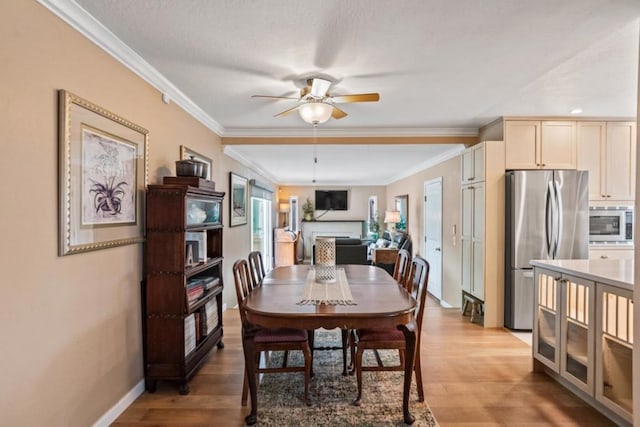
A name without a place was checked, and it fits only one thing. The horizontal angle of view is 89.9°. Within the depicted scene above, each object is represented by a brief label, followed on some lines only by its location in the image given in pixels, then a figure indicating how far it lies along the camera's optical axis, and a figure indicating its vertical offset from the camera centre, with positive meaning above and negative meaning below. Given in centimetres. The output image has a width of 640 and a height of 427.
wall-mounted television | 986 +42
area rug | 207 -132
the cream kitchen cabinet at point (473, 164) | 370 +61
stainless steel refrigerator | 342 -2
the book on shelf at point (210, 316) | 284 -95
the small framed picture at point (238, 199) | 455 +22
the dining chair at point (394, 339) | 217 -86
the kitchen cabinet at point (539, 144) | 361 +79
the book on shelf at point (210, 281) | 287 -63
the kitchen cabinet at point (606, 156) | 361 +66
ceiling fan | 247 +89
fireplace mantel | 987 -47
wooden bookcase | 232 -55
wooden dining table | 187 -58
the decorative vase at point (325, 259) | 261 -37
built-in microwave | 358 -10
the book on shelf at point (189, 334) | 243 -95
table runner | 208 -56
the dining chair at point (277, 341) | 215 -87
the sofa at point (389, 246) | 534 -66
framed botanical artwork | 166 +22
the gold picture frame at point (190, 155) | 304 +60
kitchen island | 194 -78
